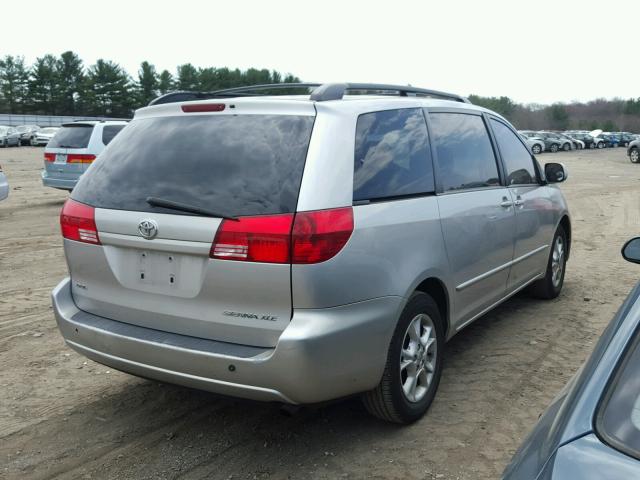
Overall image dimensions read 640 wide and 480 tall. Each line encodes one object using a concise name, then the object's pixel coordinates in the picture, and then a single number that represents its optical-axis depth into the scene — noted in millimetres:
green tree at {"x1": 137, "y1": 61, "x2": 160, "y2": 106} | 88081
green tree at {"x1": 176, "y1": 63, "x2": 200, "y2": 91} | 93938
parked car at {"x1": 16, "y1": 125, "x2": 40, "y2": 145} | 46612
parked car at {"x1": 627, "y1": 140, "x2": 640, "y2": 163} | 34562
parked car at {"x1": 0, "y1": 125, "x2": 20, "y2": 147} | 44812
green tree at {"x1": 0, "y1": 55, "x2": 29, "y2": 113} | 83000
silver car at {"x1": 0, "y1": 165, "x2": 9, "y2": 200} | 10711
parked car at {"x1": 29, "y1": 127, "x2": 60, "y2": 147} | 45156
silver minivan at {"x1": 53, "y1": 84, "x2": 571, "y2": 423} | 3025
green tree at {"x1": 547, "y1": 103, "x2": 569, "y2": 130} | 129875
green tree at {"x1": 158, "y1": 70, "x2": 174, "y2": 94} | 90500
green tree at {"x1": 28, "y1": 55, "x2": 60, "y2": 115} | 82938
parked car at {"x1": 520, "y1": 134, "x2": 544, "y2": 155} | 47081
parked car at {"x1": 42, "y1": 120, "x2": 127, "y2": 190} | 13641
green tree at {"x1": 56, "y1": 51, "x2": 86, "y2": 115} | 84250
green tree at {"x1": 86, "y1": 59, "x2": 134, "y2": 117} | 84562
